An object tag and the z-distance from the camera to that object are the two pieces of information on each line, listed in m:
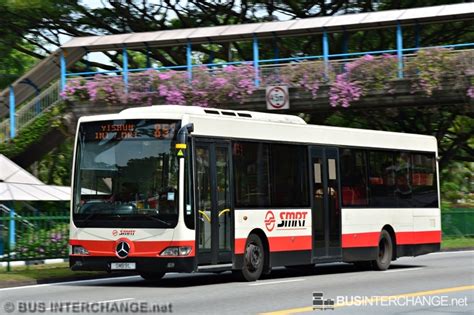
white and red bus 18.52
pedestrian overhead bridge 37.75
